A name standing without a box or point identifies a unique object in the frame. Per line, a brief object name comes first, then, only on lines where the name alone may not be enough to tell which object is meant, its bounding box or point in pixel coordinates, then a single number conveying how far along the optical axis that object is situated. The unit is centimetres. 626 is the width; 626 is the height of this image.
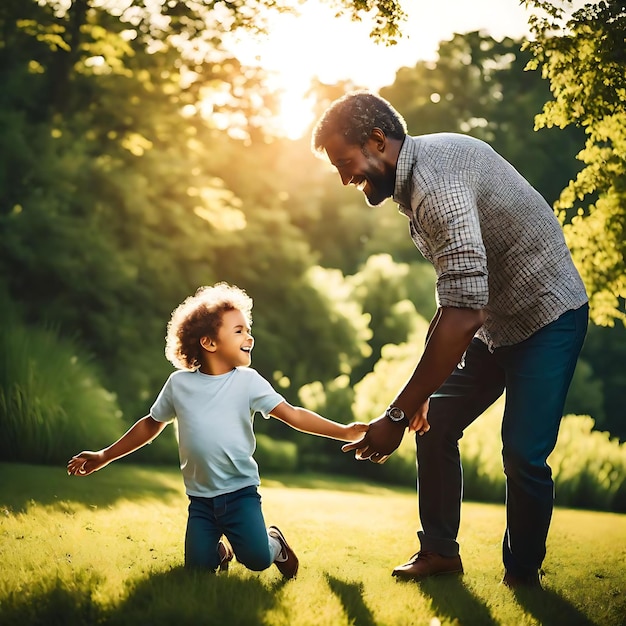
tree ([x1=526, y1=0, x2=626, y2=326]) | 470
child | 333
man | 297
